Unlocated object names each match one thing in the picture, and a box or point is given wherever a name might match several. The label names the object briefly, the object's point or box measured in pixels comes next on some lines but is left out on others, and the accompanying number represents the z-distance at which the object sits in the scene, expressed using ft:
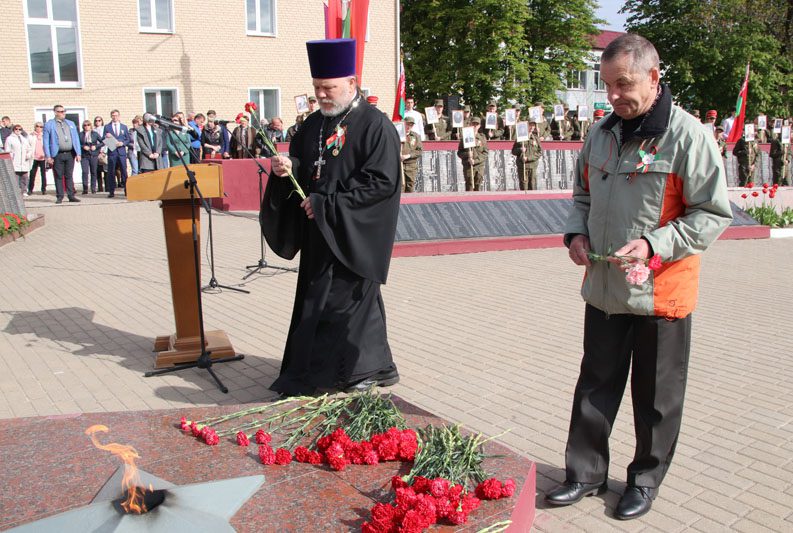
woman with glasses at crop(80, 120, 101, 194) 59.16
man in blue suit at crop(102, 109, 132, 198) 59.88
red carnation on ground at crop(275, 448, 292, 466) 10.32
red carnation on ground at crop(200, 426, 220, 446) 10.92
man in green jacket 10.16
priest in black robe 14.80
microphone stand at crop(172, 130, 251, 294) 27.27
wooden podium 17.90
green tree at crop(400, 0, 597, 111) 116.16
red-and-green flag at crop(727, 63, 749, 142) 64.90
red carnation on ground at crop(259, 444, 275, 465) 10.25
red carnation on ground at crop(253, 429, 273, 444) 10.77
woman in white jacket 53.64
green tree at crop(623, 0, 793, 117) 116.26
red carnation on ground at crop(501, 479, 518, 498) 9.56
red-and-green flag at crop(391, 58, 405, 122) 57.31
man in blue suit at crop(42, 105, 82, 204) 52.95
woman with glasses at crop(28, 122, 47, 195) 57.98
